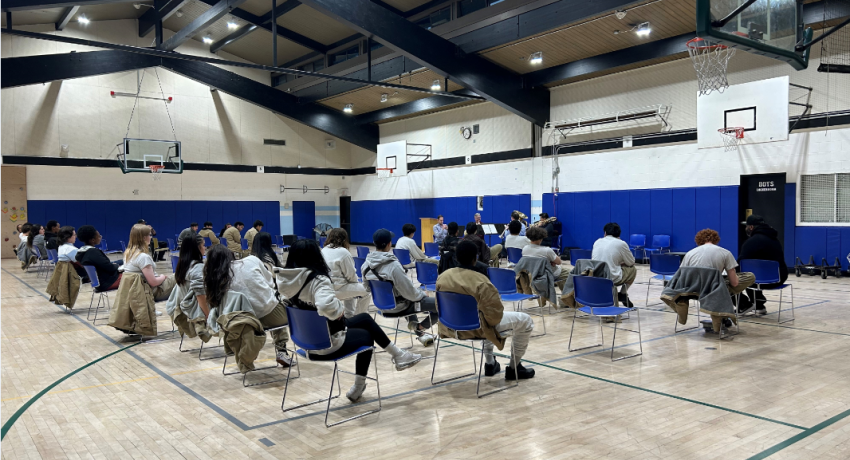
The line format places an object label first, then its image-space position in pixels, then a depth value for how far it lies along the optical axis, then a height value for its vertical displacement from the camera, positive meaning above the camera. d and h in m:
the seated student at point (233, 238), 13.49 -0.63
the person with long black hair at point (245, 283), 4.58 -0.58
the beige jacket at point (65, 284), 7.97 -1.01
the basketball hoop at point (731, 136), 11.45 +1.48
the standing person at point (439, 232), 14.80 -0.56
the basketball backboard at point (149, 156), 17.56 +1.78
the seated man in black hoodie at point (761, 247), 6.98 -0.47
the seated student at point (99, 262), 7.07 -0.62
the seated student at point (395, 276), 5.59 -0.65
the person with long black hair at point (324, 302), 3.84 -0.62
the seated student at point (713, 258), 5.97 -0.52
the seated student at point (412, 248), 8.03 -0.53
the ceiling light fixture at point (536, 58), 13.66 +3.65
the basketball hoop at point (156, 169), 17.75 +1.35
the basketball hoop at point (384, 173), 20.80 +1.42
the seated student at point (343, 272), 5.00 -0.53
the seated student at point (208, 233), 14.75 -0.55
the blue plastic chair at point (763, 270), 6.78 -0.74
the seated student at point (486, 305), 4.20 -0.69
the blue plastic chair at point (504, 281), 6.59 -0.82
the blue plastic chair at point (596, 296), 5.45 -0.85
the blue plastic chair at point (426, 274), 7.75 -0.87
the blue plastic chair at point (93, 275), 7.20 -0.79
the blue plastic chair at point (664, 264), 7.79 -0.76
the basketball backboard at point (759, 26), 4.89 +1.70
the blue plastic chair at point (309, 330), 3.78 -0.80
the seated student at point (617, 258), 6.75 -0.57
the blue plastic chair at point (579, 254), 8.31 -0.66
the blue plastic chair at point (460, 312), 4.24 -0.76
